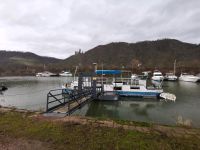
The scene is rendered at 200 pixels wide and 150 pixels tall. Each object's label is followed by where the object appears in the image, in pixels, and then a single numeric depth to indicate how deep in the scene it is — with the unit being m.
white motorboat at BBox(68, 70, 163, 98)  22.91
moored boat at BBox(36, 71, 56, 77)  83.19
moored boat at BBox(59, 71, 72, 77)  79.97
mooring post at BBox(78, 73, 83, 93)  17.67
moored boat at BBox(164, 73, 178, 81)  53.17
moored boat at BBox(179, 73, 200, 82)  49.01
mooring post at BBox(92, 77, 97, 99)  18.28
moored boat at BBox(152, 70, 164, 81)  49.16
